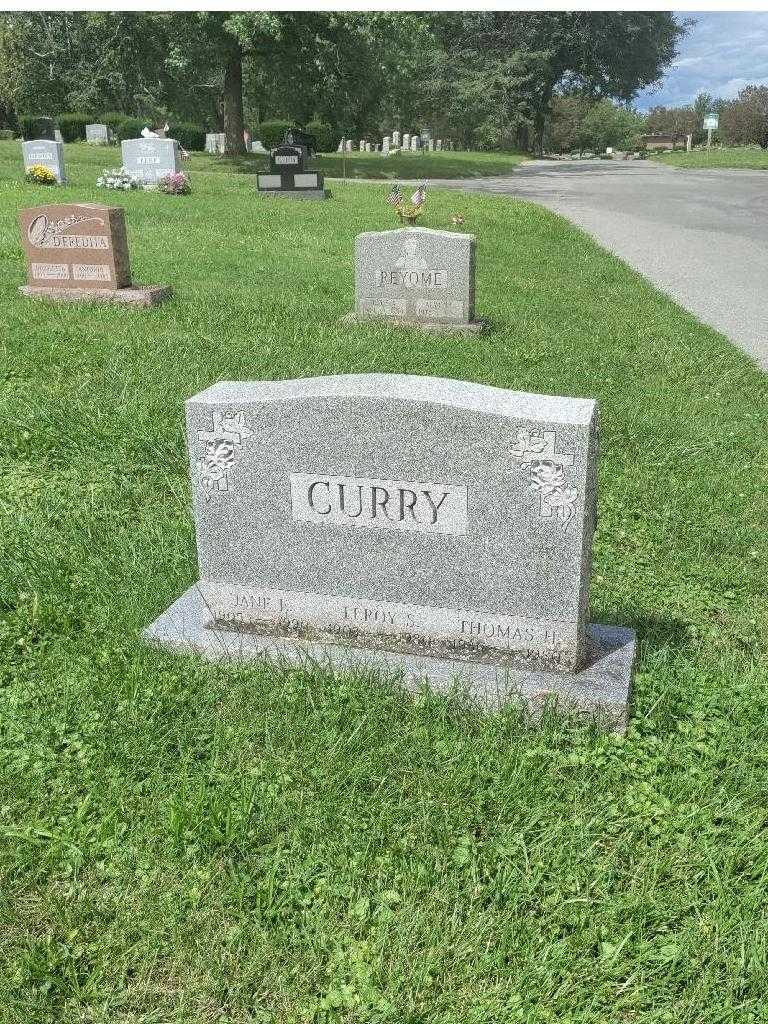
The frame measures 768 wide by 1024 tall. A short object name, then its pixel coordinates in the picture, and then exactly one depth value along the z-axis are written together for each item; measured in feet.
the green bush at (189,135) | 127.85
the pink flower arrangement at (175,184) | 64.85
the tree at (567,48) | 158.71
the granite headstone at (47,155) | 67.97
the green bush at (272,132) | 128.16
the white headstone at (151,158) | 71.20
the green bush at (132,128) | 117.08
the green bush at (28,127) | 109.50
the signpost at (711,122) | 147.02
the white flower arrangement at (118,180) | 65.30
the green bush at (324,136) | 137.39
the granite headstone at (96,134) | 128.88
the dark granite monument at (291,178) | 68.90
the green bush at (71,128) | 137.08
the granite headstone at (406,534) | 9.53
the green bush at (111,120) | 144.24
